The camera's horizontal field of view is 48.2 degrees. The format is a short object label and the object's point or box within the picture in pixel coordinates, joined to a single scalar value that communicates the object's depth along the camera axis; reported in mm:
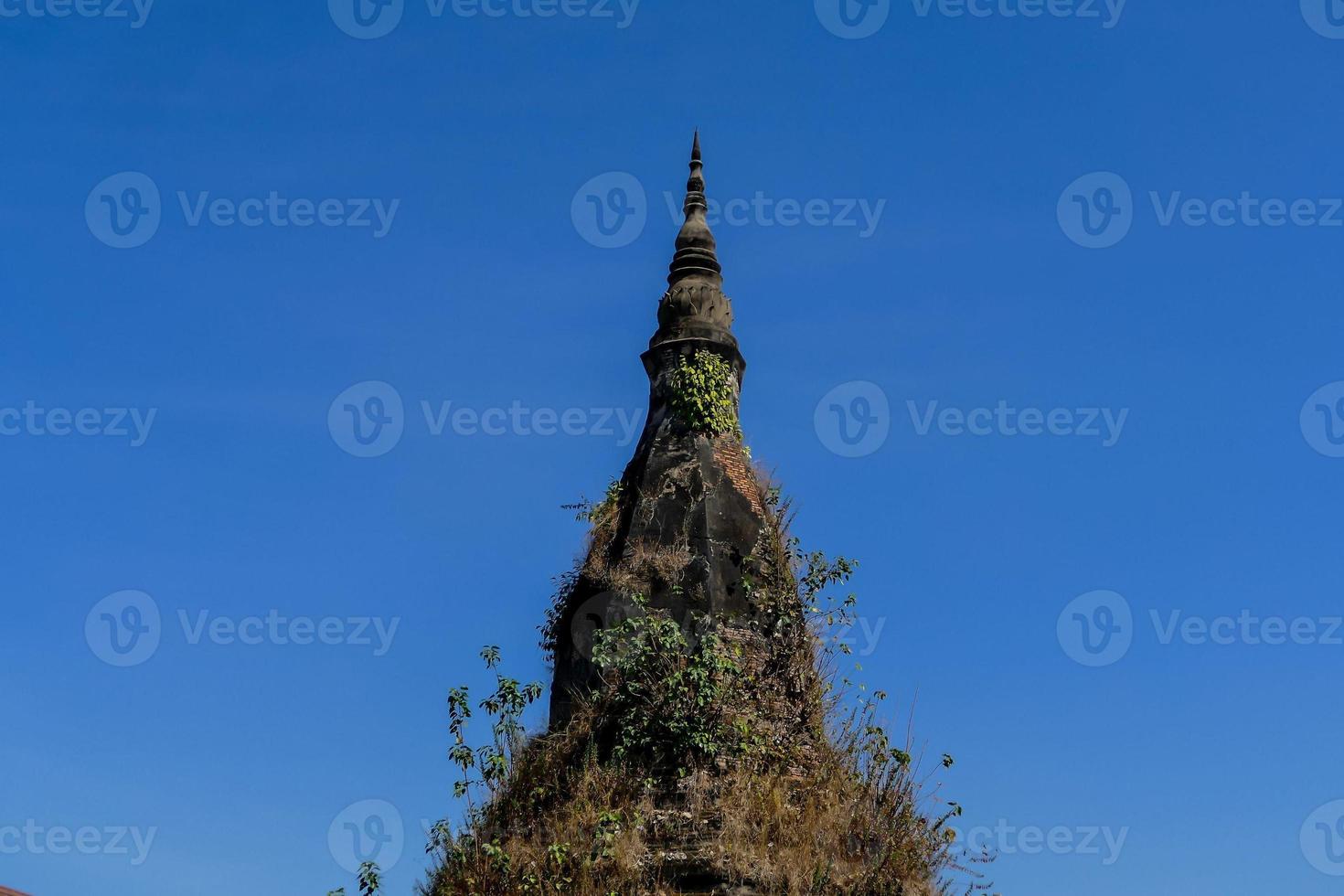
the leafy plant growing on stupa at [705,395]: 14773
